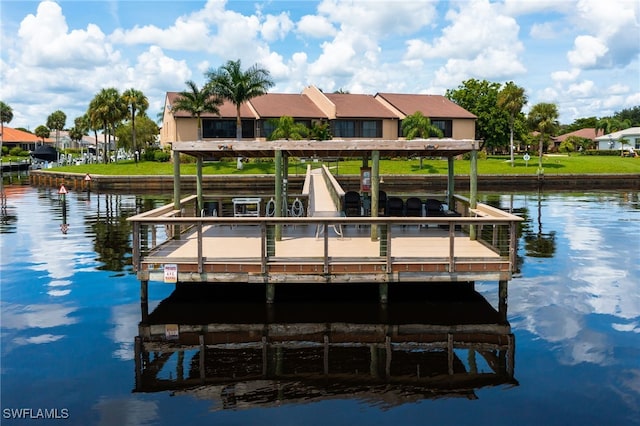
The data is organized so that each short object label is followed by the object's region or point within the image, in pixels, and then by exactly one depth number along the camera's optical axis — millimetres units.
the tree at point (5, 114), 97094
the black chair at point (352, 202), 14820
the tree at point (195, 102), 54594
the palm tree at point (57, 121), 116181
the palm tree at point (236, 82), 52312
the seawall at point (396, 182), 48250
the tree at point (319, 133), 58562
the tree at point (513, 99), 57562
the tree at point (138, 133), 71438
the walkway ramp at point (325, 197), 13336
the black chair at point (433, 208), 14562
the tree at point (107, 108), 64062
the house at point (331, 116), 61719
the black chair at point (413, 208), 14727
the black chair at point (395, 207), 14562
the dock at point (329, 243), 10922
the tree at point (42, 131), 119375
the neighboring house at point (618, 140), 92312
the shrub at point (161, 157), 64762
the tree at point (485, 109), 71438
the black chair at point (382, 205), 15430
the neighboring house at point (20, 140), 110581
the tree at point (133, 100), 63384
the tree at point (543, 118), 55000
